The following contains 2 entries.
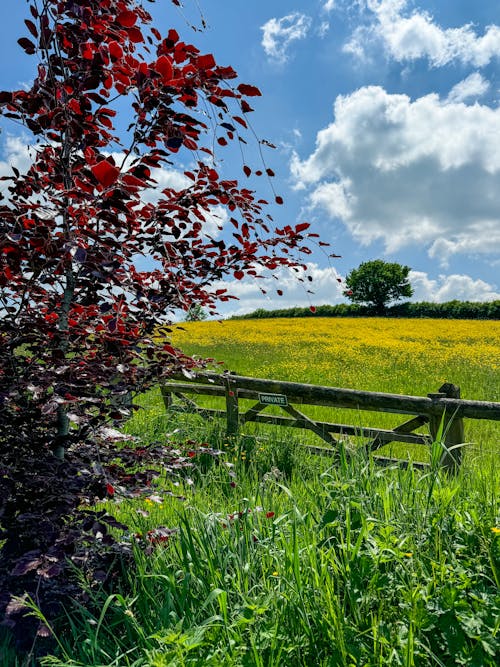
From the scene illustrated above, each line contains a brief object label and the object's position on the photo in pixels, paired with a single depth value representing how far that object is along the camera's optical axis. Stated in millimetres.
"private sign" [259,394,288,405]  6531
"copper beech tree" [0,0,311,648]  2348
